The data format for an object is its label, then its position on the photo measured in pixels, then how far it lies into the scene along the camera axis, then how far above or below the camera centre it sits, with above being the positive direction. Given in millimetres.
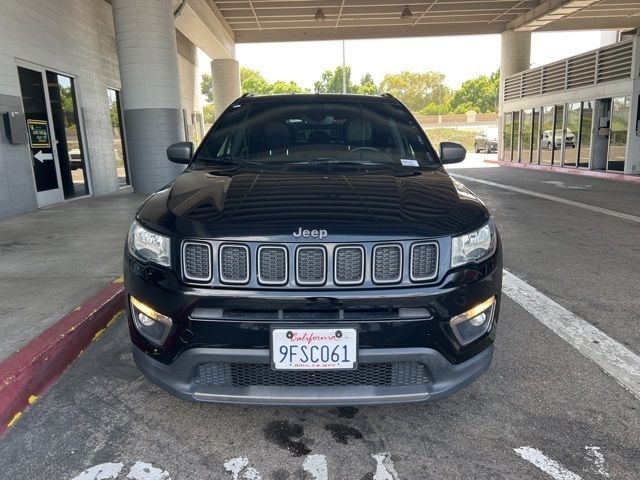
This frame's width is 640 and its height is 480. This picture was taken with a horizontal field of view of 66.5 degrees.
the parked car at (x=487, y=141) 32312 -830
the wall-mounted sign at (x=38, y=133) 8578 +205
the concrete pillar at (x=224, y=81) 21969 +2539
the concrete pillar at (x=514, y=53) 21547 +3274
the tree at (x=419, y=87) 92250 +8109
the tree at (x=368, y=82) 87725 +9599
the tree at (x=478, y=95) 74375 +5110
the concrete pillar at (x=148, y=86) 9984 +1125
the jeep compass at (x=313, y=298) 2006 -672
